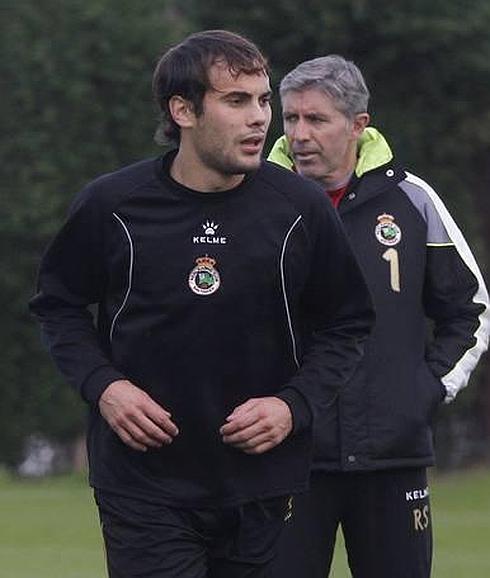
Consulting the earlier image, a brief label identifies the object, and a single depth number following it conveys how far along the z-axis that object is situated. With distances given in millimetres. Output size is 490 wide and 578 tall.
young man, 11500
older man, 13500
